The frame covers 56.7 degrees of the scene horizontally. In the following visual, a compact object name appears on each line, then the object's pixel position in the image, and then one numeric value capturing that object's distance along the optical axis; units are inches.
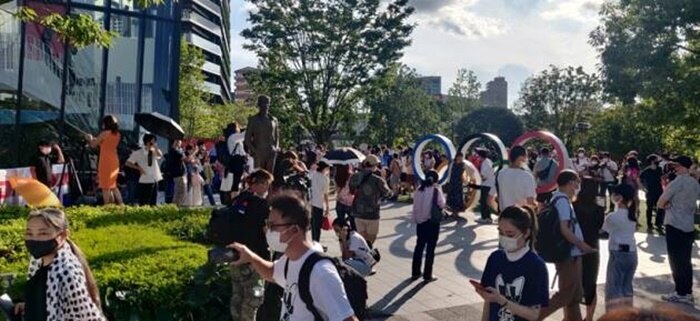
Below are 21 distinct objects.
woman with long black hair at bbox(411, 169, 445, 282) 369.4
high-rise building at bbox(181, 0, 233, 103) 3033.2
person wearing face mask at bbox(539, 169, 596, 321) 245.8
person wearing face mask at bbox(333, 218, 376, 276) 290.5
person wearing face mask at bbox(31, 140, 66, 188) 498.0
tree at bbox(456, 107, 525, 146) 2130.9
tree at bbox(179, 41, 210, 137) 1787.6
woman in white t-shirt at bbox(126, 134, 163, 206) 470.9
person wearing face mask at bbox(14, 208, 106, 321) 151.5
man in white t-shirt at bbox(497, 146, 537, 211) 344.7
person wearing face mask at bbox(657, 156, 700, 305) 342.0
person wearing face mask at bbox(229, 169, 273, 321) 236.7
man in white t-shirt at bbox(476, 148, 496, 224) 644.7
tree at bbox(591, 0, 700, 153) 665.0
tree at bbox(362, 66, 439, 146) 1802.0
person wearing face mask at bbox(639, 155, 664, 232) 617.6
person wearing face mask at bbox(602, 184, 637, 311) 278.8
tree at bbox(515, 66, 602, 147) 1983.3
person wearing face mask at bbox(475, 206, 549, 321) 163.9
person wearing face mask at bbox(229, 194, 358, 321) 134.9
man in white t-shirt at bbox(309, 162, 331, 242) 417.7
